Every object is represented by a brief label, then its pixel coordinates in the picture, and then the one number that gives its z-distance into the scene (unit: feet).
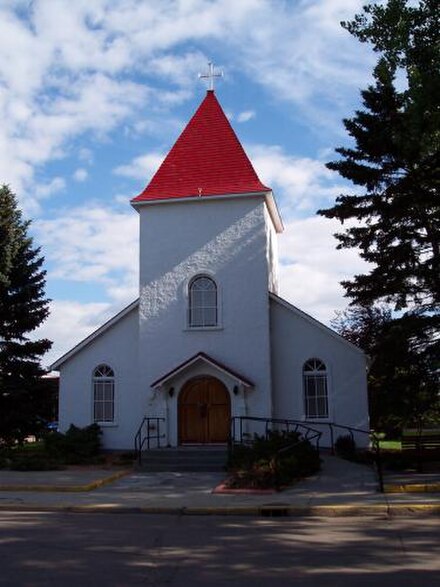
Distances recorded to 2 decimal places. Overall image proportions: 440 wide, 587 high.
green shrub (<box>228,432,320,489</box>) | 47.09
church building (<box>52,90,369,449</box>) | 69.41
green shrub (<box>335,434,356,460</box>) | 65.77
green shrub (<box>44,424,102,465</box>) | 66.85
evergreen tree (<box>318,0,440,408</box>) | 58.08
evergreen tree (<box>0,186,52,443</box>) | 85.97
